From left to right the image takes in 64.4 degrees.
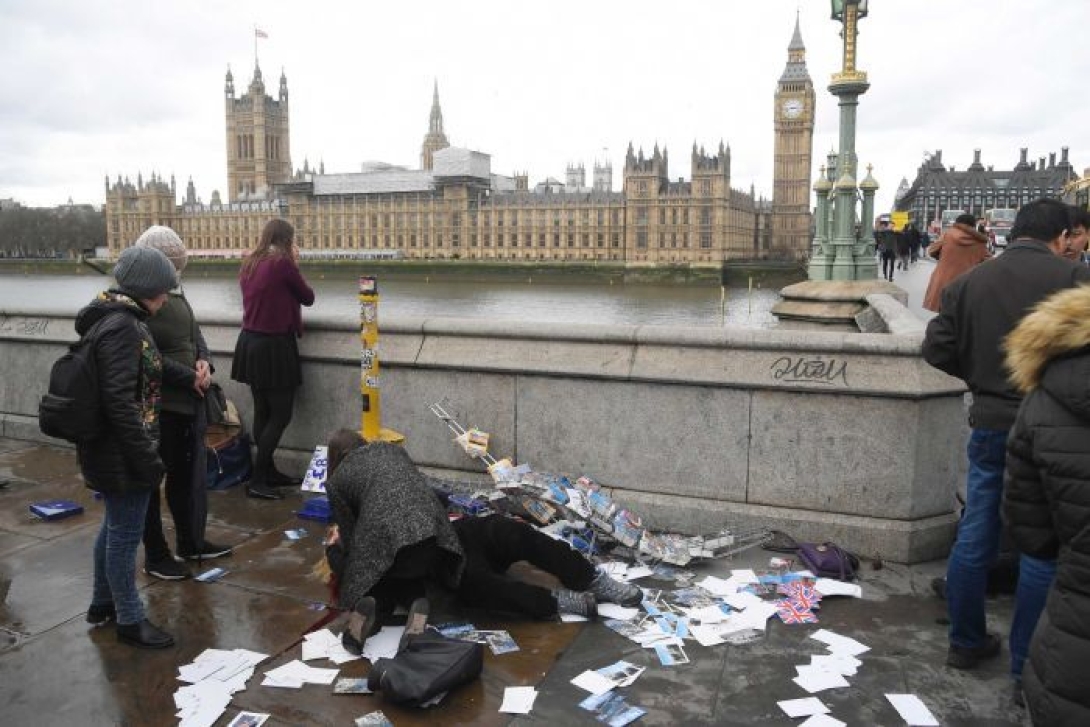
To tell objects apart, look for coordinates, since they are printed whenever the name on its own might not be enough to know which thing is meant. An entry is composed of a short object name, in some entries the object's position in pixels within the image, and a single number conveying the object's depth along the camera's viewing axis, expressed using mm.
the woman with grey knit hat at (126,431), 3381
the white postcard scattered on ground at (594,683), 3217
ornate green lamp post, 17016
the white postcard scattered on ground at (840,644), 3529
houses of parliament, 102750
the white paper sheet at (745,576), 4262
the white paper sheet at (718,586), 4133
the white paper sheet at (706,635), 3613
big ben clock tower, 106438
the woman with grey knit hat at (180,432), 4348
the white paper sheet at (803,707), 3051
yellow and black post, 5418
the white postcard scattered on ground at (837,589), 4102
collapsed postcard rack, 4602
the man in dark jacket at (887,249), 21466
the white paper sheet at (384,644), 3484
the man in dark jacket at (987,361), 3270
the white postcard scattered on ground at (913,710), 3002
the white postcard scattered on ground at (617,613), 3842
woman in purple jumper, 5570
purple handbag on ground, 4320
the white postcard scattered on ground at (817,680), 3225
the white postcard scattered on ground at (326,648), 3475
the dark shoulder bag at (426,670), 3061
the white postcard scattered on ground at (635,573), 4344
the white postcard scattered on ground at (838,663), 3361
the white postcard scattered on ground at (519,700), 3082
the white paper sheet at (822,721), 2977
